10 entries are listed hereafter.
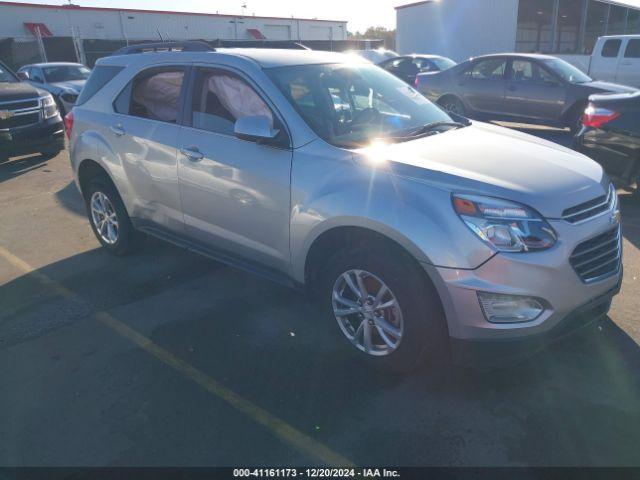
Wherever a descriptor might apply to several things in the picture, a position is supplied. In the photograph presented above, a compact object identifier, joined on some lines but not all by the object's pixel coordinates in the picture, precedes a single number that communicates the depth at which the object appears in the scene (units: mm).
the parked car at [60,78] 12898
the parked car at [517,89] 10438
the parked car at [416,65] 15492
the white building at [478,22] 26062
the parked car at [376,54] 20500
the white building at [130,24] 30359
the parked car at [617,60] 14164
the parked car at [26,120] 8672
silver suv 2654
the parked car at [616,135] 5855
